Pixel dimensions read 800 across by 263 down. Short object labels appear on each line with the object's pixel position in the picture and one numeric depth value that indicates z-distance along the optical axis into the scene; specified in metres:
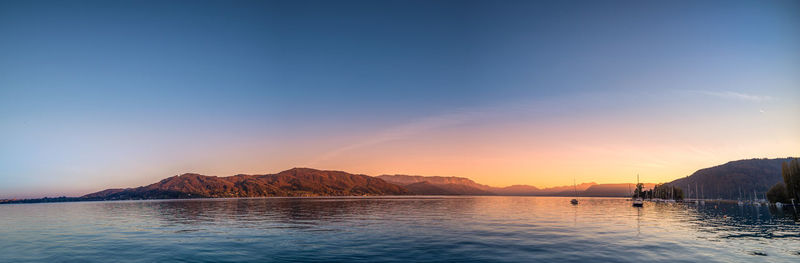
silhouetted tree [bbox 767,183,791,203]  178.66
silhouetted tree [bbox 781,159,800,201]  161.38
